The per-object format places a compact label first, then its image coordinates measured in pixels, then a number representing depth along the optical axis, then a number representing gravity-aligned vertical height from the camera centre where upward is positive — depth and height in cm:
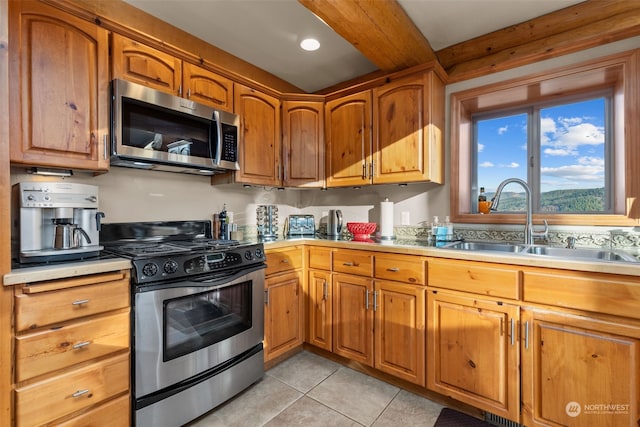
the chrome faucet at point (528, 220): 196 -6
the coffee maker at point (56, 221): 138 -4
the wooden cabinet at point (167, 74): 173 +91
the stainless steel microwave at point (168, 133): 170 +52
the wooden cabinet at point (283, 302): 221 -70
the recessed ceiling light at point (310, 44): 236 +135
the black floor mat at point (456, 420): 171 -122
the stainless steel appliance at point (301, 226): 299 -14
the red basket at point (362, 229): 261 -15
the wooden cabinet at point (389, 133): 223 +64
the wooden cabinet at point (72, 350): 119 -59
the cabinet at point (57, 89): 140 +63
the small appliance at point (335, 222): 286 -10
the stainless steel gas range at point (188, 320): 150 -61
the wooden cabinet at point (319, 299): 236 -70
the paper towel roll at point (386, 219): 259 -6
